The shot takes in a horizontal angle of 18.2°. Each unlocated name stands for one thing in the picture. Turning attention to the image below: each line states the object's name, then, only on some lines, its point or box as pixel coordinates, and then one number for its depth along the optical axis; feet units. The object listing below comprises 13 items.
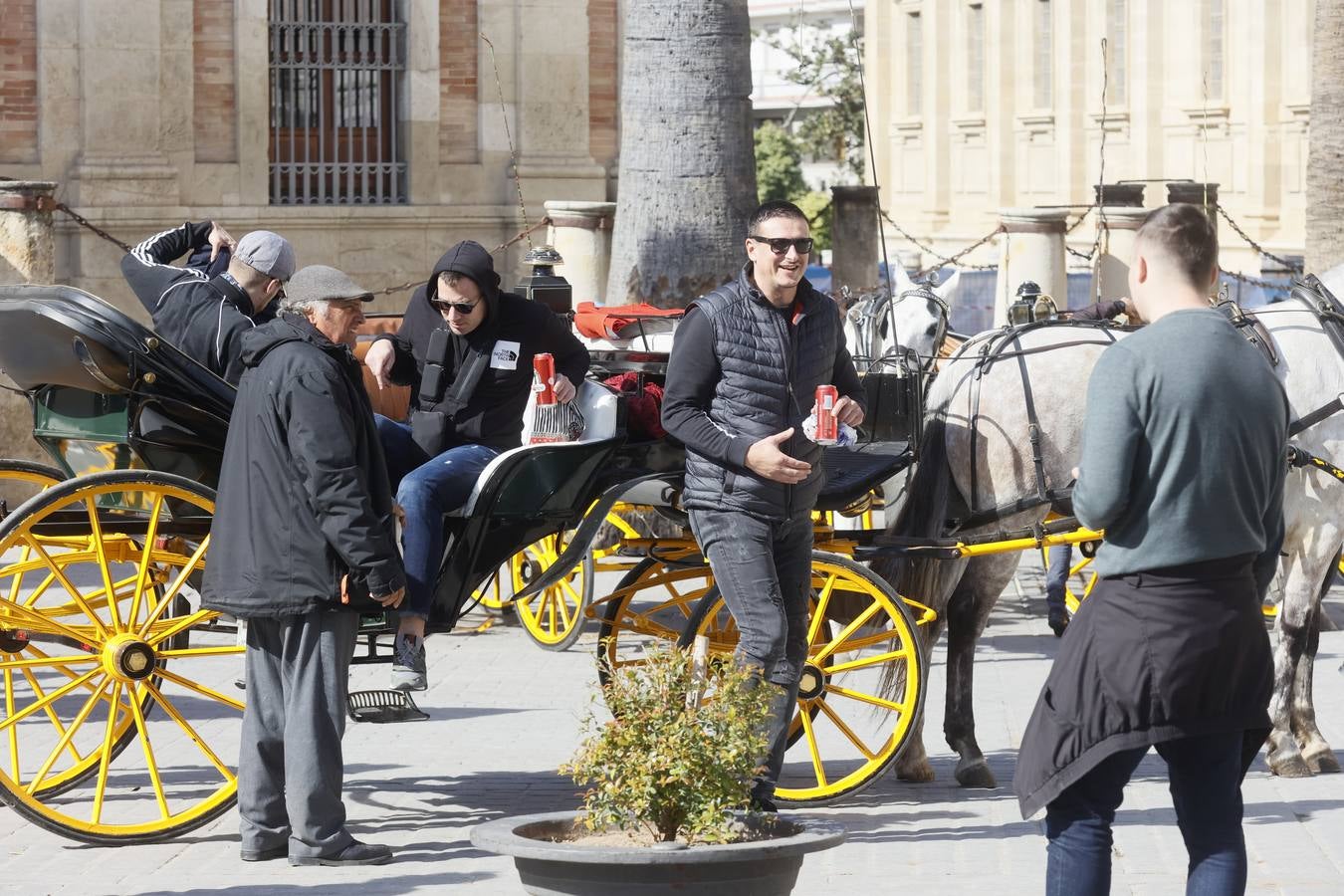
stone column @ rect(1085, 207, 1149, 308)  120.84
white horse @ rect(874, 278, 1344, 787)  52.96
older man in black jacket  42.64
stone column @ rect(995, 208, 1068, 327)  119.95
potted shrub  33.89
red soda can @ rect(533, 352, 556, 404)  48.06
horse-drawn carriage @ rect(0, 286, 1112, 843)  45.50
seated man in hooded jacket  48.36
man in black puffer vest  43.46
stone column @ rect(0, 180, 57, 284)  91.45
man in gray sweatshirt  32.13
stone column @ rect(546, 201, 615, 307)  103.64
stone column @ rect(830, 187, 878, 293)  124.13
